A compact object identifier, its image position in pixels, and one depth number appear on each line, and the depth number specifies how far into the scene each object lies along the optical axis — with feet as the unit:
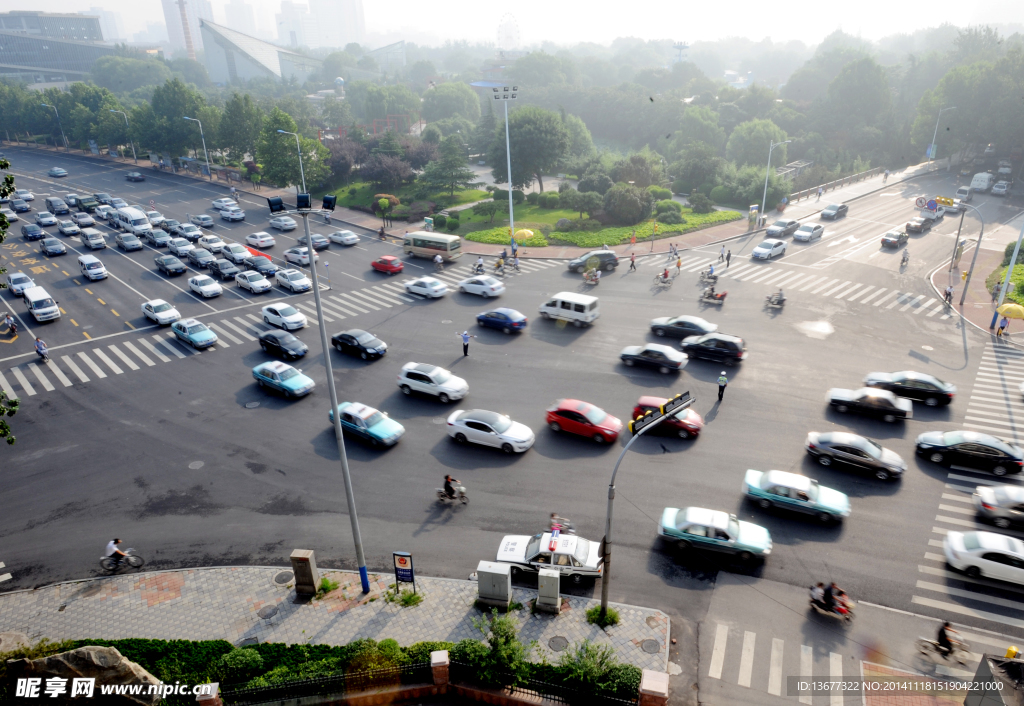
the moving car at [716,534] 64.34
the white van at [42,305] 134.52
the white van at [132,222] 197.88
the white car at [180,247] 175.11
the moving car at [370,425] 86.94
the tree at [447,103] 470.39
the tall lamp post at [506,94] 171.12
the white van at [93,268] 159.94
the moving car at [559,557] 62.85
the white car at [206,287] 146.51
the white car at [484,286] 142.20
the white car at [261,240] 179.63
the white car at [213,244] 174.19
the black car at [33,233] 199.93
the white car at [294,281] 148.36
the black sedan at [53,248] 182.39
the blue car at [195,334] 120.98
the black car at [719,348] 107.04
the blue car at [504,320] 123.03
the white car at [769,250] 167.12
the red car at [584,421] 86.63
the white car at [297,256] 166.09
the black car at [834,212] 210.38
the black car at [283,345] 114.01
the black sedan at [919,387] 93.25
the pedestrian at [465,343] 113.39
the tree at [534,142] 235.20
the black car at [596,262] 159.63
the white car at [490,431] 84.79
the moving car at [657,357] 104.63
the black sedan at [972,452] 77.00
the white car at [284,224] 198.29
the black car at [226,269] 157.28
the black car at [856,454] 76.74
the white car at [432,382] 98.17
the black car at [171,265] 162.61
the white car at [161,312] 132.36
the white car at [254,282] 148.56
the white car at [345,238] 186.39
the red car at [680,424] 86.38
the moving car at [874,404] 89.20
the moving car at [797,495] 69.36
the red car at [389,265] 161.27
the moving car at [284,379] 101.35
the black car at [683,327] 116.06
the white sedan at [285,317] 127.34
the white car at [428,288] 143.13
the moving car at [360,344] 113.40
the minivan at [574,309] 124.67
